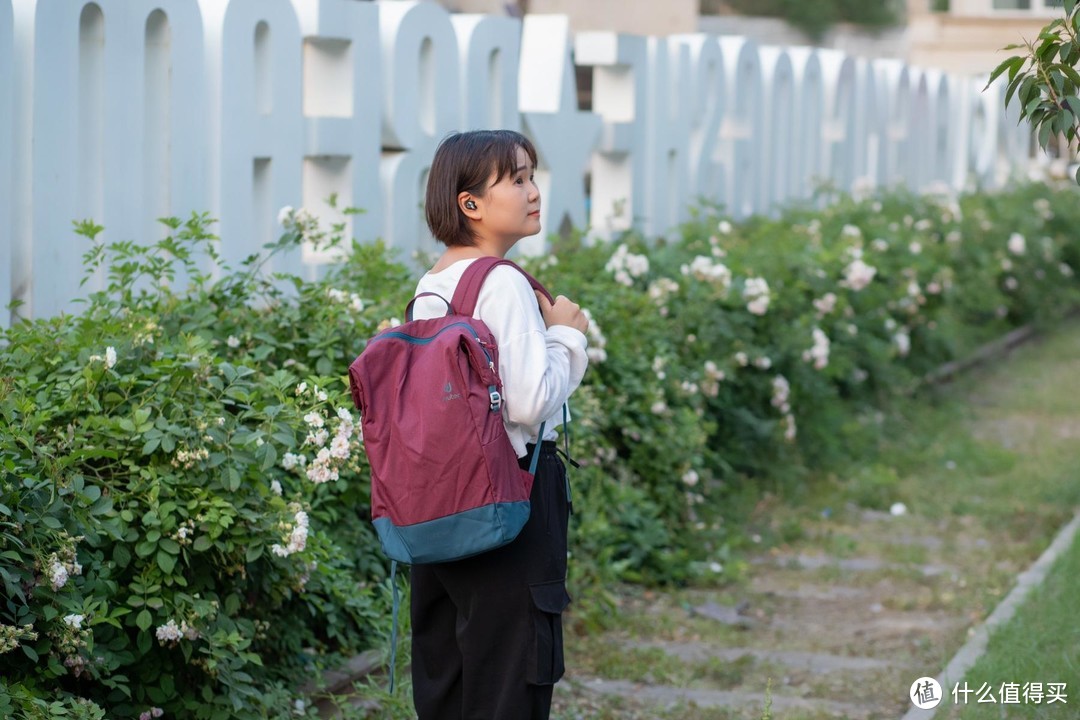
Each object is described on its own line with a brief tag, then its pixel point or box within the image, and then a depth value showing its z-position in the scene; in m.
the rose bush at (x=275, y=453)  3.59
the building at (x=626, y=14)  20.59
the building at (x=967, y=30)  27.38
